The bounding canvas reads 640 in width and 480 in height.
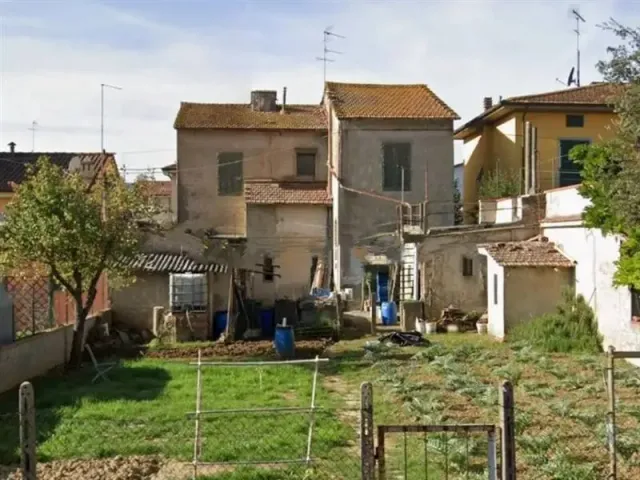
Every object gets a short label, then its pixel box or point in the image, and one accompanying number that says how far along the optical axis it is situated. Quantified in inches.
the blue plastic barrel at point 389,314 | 1157.7
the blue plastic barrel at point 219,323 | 1079.0
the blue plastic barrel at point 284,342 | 883.4
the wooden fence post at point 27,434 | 275.9
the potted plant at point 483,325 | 1037.8
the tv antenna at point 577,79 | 1598.2
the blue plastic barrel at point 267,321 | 1099.3
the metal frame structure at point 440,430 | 294.0
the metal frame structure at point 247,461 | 388.5
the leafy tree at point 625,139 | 468.1
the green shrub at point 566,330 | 874.1
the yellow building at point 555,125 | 1327.5
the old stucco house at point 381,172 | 1309.1
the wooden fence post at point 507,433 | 290.5
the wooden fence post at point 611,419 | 343.0
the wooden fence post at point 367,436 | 293.6
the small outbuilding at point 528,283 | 968.9
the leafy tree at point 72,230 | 767.1
